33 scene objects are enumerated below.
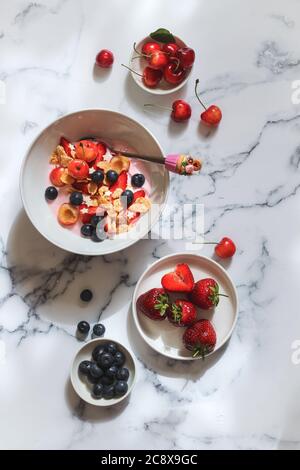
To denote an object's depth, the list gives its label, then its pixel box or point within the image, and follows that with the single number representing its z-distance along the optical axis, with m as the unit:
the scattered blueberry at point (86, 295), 1.57
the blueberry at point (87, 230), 1.53
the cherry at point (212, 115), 1.61
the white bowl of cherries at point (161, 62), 1.58
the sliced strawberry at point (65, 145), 1.55
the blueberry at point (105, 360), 1.49
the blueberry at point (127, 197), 1.54
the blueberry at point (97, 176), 1.52
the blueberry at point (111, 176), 1.54
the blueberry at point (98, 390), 1.50
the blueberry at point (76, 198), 1.53
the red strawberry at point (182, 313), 1.51
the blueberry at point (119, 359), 1.51
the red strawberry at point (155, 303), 1.50
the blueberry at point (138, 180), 1.56
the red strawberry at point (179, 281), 1.54
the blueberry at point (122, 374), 1.51
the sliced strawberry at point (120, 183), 1.56
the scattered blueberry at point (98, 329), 1.56
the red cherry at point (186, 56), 1.57
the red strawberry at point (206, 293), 1.52
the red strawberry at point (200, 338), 1.51
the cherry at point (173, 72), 1.59
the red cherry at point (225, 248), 1.58
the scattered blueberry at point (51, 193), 1.54
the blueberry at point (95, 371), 1.49
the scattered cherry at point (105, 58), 1.61
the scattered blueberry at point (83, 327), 1.56
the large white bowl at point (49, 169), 1.50
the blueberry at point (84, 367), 1.51
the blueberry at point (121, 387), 1.50
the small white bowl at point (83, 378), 1.51
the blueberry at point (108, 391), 1.50
